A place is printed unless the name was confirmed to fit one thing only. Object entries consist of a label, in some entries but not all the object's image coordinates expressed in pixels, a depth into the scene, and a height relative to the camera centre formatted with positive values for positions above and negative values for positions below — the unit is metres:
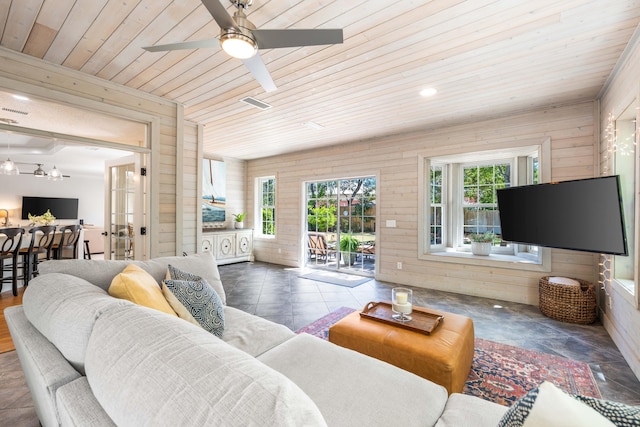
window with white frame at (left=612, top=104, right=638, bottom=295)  2.57 +0.36
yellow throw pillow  1.45 -0.41
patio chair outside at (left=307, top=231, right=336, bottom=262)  6.18 -0.73
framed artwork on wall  6.54 +0.54
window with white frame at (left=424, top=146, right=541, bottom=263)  4.26 +0.33
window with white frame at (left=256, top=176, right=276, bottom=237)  7.14 +0.20
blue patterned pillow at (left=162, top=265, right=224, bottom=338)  1.72 -0.55
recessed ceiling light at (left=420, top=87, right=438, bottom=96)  3.17 +1.40
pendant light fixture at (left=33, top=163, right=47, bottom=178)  6.57 +0.92
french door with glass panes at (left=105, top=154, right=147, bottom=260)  3.68 +0.06
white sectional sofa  0.57 -0.42
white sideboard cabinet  6.23 -0.71
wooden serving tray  2.03 -0.80
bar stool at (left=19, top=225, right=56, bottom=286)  4.30 -0.56
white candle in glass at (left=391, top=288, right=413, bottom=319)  2.18 -0.67
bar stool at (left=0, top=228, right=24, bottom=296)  3.94 -0.50
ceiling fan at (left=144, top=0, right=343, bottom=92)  1.57 +1.03
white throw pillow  0.58 -0.42
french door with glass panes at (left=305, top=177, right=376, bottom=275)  5.55 -0.21
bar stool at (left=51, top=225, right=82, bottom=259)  4.90 -0.52
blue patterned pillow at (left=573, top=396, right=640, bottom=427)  0.59 -0.43
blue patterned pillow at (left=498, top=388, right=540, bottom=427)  0.66 -0.46
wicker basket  3.13 -0.97
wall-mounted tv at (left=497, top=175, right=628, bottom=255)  2.46 +0.01
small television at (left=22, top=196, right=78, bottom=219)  8.34 +0.19
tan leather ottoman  1.70 -0.86
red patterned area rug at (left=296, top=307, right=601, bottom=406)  1.98 -1.21
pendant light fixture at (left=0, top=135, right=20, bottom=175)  5.31 +0.84
